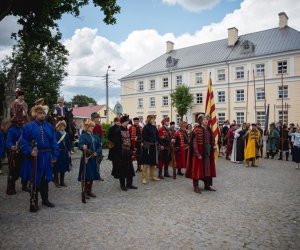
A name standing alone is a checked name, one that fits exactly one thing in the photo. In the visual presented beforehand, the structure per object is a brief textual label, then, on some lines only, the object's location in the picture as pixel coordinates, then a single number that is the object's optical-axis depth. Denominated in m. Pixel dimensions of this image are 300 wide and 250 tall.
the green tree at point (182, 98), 40.06
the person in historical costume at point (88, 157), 6.83
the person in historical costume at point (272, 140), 16.73
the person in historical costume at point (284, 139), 16.45
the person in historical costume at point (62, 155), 8.14
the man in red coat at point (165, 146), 10.16
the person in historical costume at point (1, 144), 7.91
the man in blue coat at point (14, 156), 7.31
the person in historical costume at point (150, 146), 9.01
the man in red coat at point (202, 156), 7.83
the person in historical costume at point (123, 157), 7.91
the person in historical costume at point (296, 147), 12.61
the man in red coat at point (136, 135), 11.13
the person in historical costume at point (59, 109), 10.26
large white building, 34.44
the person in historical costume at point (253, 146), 13.34
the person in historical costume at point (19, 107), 8.76
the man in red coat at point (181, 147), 10.69
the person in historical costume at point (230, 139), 15.71
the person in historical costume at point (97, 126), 7.51
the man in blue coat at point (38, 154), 5.77
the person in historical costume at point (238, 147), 14.67
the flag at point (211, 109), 10.41
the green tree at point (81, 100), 93.25
